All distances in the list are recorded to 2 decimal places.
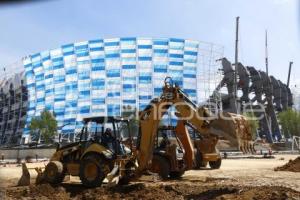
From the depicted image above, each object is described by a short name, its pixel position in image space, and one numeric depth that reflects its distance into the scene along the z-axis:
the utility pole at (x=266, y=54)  104.63
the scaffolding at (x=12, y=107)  95.62
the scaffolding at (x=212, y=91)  88.06
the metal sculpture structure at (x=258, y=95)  89.94
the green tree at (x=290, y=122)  93.19
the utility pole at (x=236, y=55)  84.71
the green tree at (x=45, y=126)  73.06
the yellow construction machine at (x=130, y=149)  16.41
